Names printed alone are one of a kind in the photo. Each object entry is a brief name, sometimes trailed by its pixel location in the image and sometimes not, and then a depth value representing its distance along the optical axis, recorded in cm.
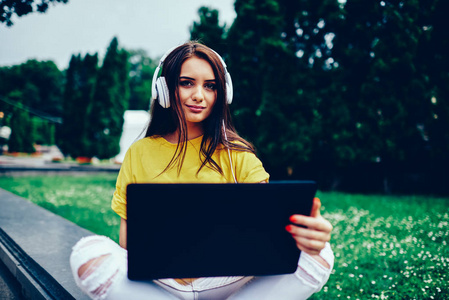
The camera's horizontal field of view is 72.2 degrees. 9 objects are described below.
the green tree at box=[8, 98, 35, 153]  2583
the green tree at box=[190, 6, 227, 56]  1141
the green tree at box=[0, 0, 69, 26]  430
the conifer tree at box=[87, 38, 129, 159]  1722
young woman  117
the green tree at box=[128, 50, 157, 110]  4785
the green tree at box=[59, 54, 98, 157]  1847
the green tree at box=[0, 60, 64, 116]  5262
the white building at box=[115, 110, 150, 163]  2225
